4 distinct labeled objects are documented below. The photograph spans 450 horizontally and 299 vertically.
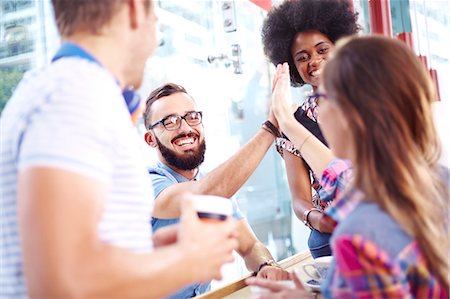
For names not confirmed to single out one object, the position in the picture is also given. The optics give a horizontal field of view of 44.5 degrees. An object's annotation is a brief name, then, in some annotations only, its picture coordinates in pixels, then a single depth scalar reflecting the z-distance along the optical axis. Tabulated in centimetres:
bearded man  179
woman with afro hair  194
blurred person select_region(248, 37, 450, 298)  89
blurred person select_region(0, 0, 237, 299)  73
